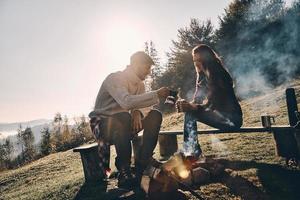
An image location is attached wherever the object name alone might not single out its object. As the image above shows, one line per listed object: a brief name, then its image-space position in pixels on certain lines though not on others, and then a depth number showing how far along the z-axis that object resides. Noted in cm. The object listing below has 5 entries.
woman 419
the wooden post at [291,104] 418
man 367
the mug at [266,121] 425
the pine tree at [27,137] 6428
